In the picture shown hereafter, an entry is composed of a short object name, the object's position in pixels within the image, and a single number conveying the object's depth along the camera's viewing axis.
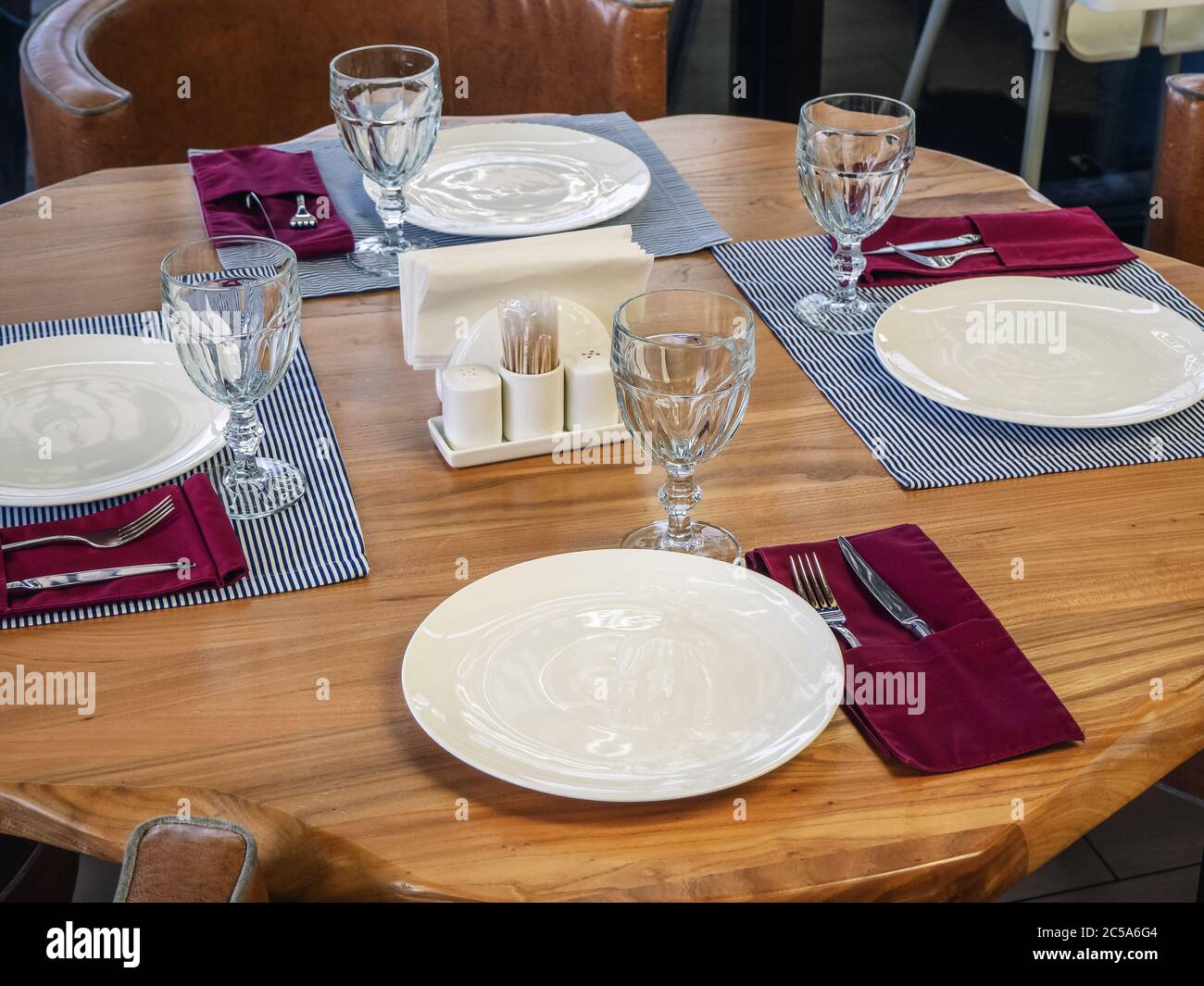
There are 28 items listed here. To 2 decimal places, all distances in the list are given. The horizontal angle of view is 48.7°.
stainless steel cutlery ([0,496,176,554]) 0.88
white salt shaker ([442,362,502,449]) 0.98
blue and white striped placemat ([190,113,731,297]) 1.26
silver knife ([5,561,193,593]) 0.85
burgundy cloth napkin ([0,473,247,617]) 0.85
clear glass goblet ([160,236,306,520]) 0.90
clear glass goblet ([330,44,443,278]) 1.23
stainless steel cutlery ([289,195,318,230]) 1.33
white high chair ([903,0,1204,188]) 2.47
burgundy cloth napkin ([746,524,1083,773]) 0.73
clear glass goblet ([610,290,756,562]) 0.84
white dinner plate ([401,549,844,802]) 0.70
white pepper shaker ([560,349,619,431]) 0.99
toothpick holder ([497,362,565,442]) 0.98
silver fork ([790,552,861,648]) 0.82
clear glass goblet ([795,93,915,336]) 1.14
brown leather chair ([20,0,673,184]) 1.79
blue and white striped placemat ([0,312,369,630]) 0.86
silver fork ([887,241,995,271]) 1.26
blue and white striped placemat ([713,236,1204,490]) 0.99
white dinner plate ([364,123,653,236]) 1.35
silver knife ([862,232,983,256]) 1.29
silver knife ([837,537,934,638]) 0.82
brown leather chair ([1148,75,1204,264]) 1.48
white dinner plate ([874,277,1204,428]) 1.04
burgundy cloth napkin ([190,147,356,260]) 1.30
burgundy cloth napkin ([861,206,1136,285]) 1.25
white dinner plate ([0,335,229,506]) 0.95
